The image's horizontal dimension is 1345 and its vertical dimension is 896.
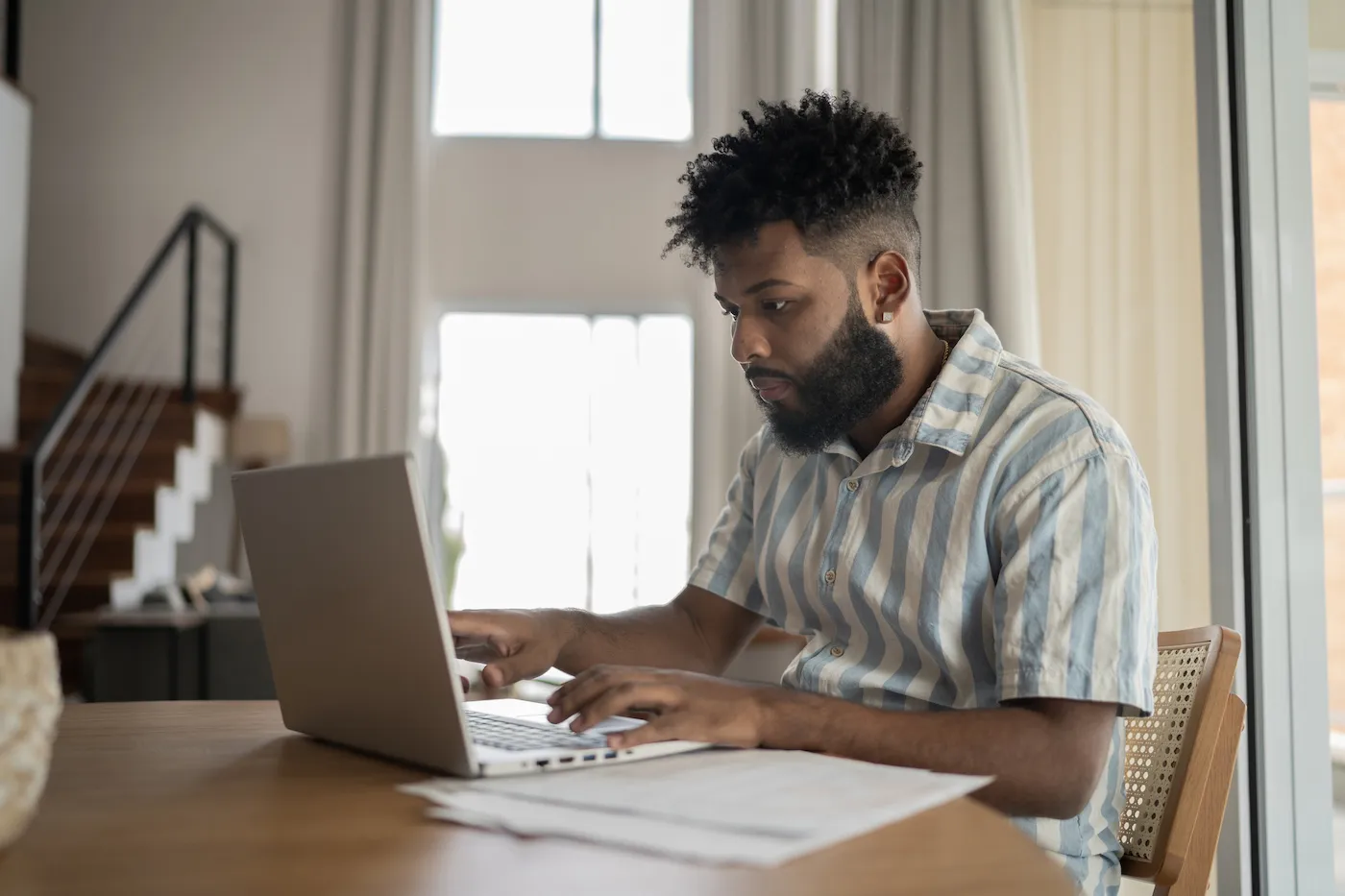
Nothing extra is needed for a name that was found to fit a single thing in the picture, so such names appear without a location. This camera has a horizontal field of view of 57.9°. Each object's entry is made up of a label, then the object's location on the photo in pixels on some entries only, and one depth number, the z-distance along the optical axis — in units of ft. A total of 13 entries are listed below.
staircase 13.60
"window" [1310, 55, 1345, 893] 6.97
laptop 2.74
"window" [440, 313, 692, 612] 17.40
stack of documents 2.27
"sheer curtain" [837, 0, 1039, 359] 11.87
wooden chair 3.60
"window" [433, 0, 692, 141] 17.99
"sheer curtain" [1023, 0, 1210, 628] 9.34
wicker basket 2.15
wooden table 2.07
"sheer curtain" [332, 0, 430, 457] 16.15
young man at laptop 3.34
